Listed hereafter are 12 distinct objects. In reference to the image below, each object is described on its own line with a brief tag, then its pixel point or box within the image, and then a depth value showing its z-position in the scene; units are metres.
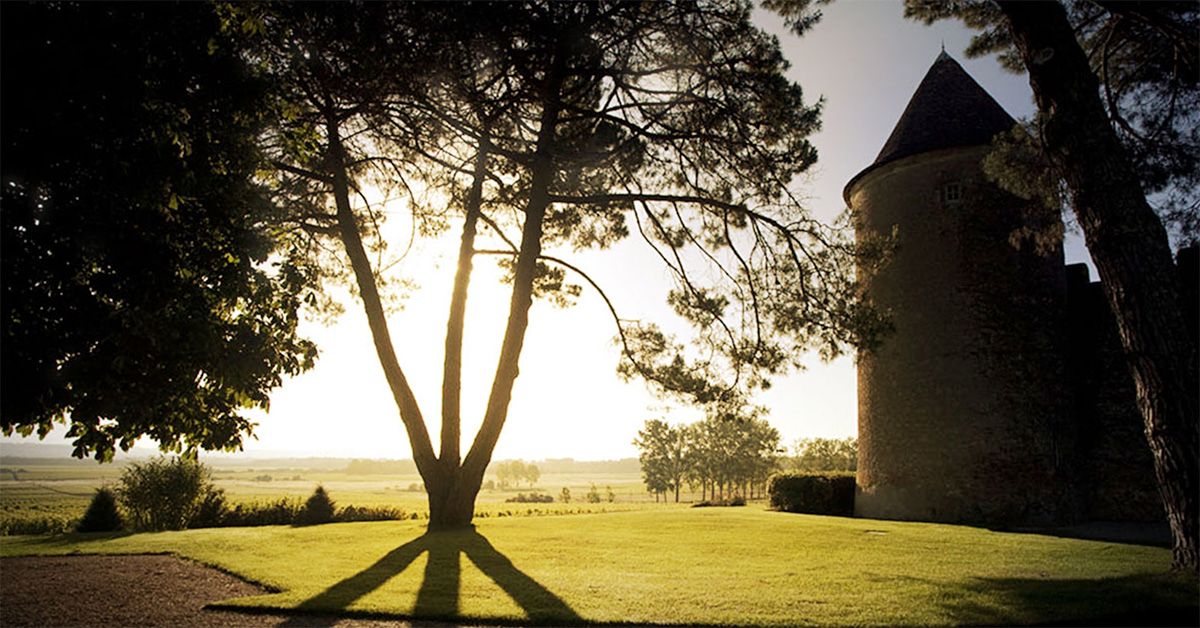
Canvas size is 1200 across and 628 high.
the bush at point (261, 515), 19.82
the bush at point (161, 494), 19.22
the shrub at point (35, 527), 17.69
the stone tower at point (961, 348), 17.86
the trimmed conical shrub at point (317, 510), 19.86
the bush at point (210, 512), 19.62
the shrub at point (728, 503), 33.06
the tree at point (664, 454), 71.31
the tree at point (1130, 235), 7.81
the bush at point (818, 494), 22.97
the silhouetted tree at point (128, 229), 4.97
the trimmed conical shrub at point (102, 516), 17.46
